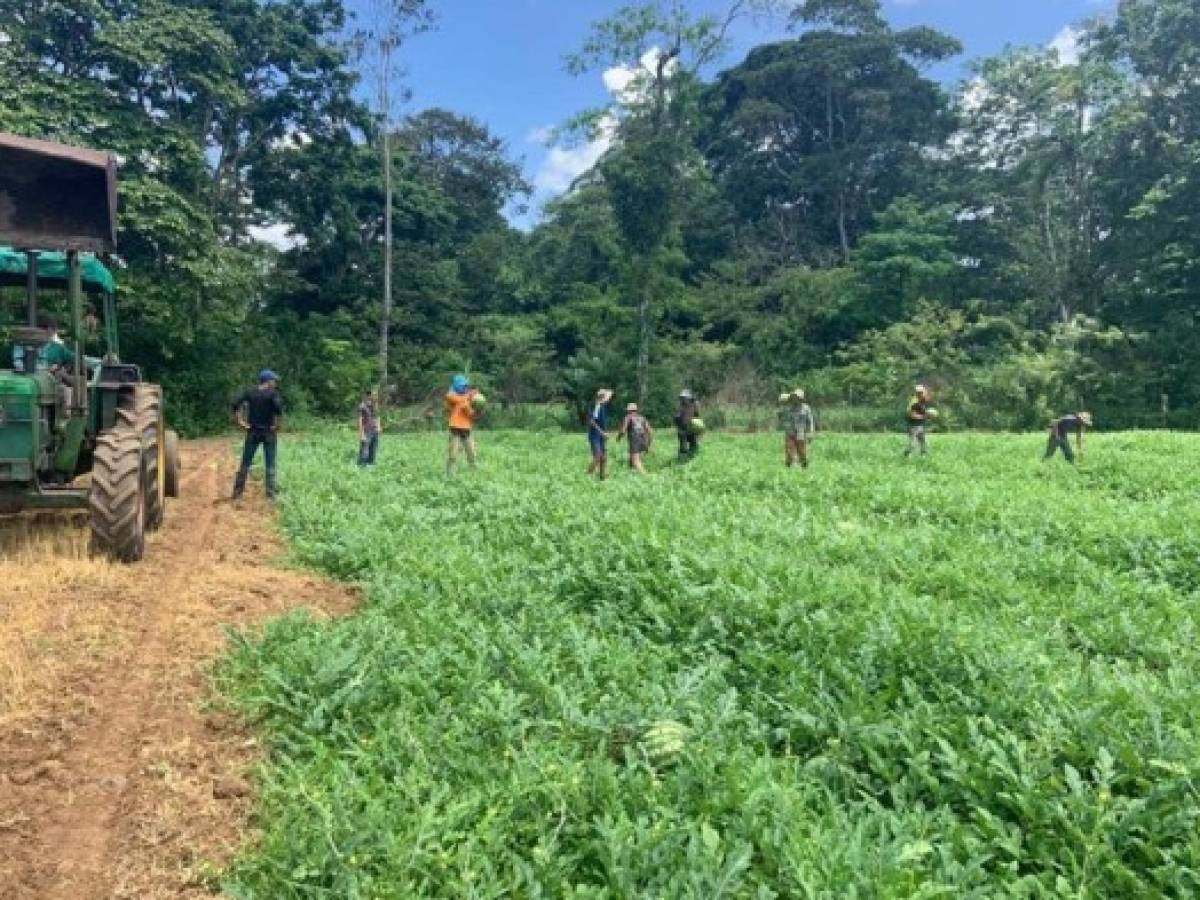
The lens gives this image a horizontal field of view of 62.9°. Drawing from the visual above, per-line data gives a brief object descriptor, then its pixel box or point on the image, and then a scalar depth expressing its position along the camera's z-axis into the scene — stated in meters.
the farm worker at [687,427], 17.75
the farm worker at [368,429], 16.52
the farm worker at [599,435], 15.39
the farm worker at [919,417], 17.95
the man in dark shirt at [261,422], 12.34
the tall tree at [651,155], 30.67
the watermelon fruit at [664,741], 3.77
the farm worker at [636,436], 16.52
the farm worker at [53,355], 7.85
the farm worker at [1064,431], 16.56
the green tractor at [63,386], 7.31
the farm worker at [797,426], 16.62
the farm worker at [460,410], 15.11
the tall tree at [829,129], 44.59
